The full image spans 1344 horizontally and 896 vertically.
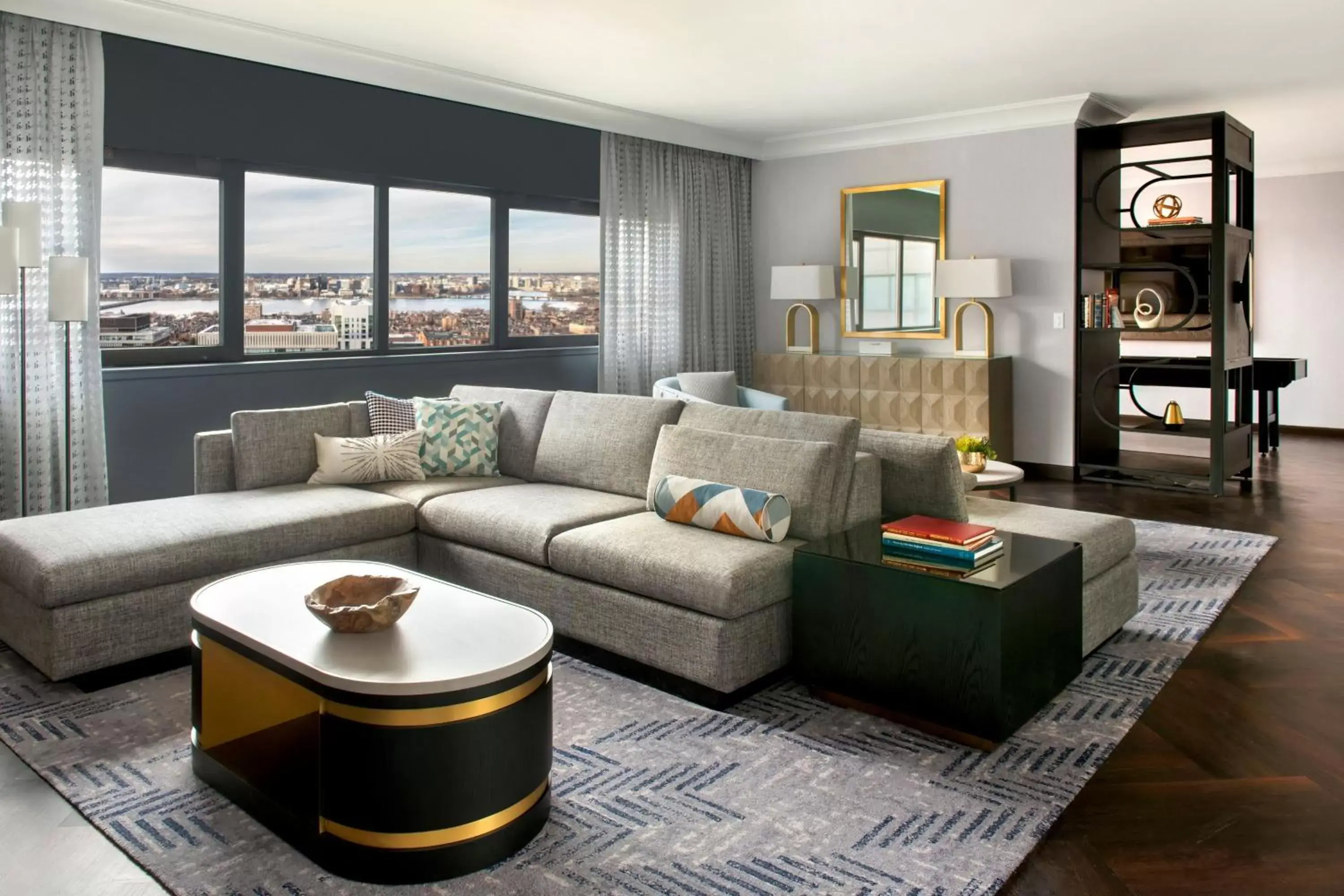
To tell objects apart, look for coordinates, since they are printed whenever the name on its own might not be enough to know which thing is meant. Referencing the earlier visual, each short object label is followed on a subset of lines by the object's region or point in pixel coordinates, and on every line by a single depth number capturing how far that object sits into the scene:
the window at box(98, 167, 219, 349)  5.05
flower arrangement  4.81
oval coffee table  2.11
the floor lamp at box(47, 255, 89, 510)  4.15
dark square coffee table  2.67
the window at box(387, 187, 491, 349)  6.30
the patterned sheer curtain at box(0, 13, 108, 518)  4.48
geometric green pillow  4.48
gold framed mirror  7.39
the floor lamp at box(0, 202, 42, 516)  4.06
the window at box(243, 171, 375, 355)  5.59
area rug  2.13
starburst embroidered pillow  4.27
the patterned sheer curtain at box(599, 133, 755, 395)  7.37
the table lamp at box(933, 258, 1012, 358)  6.75
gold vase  4.80
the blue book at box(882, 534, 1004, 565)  2.87
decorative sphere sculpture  6.64
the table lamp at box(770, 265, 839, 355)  7.63
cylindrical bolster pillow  3.21
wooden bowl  2.43
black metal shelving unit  6.20
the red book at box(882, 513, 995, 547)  2.92
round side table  4.61
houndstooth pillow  4.50
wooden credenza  6.82
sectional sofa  3.04
